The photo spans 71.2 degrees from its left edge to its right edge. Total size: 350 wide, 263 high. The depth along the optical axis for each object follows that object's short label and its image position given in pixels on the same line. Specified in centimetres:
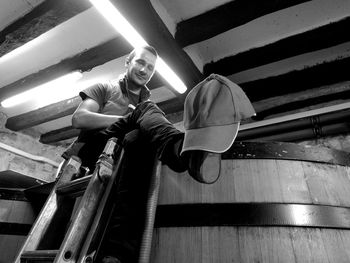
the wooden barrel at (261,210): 120
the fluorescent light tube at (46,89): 358
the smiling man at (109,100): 157
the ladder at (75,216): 102
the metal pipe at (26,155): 509
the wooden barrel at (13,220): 205
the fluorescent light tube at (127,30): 227
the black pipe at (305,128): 336
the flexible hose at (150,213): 110
